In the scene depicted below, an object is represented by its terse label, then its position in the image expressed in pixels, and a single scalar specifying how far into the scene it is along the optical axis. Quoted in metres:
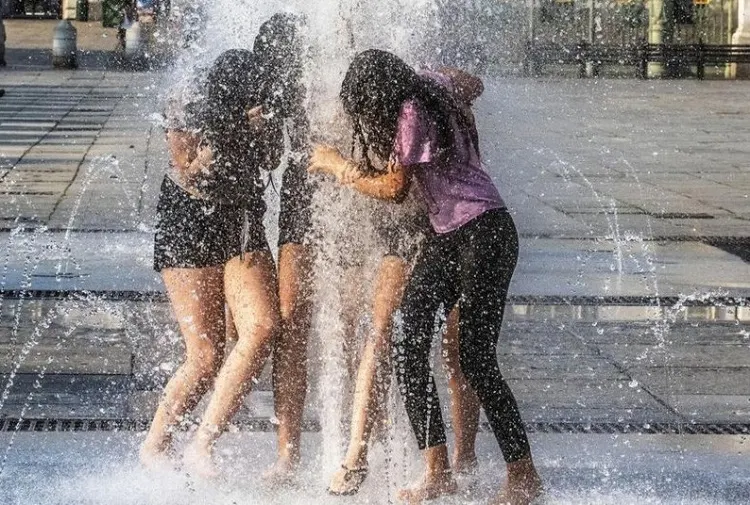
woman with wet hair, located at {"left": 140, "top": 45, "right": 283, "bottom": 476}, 7.88
